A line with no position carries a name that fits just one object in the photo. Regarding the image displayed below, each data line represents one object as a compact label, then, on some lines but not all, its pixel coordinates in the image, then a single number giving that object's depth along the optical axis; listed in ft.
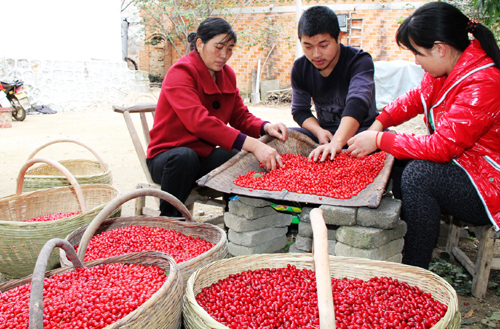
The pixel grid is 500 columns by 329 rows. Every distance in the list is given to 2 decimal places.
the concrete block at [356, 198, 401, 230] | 6.67
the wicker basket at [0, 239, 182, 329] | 3.79
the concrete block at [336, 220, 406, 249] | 6.83
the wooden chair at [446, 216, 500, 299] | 7.31
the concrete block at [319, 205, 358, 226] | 6.81
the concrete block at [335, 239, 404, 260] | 6.94
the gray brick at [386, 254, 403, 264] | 7.48
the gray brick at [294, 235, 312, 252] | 8.20
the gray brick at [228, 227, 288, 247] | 8.64
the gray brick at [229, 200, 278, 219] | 8.48
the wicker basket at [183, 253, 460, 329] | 4.86
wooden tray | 6.82
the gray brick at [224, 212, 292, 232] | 8.59
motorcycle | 29.35
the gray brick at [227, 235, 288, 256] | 8.75
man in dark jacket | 9.18
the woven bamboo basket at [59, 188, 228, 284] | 5.82
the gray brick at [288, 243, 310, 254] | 8.31
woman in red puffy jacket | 6.27
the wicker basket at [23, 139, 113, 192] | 10.44
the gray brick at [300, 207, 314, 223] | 8.08
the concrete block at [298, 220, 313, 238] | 8.16
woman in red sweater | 8.89
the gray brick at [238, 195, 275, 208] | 8.33
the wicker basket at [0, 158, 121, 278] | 7.36
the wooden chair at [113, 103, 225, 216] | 9.46
